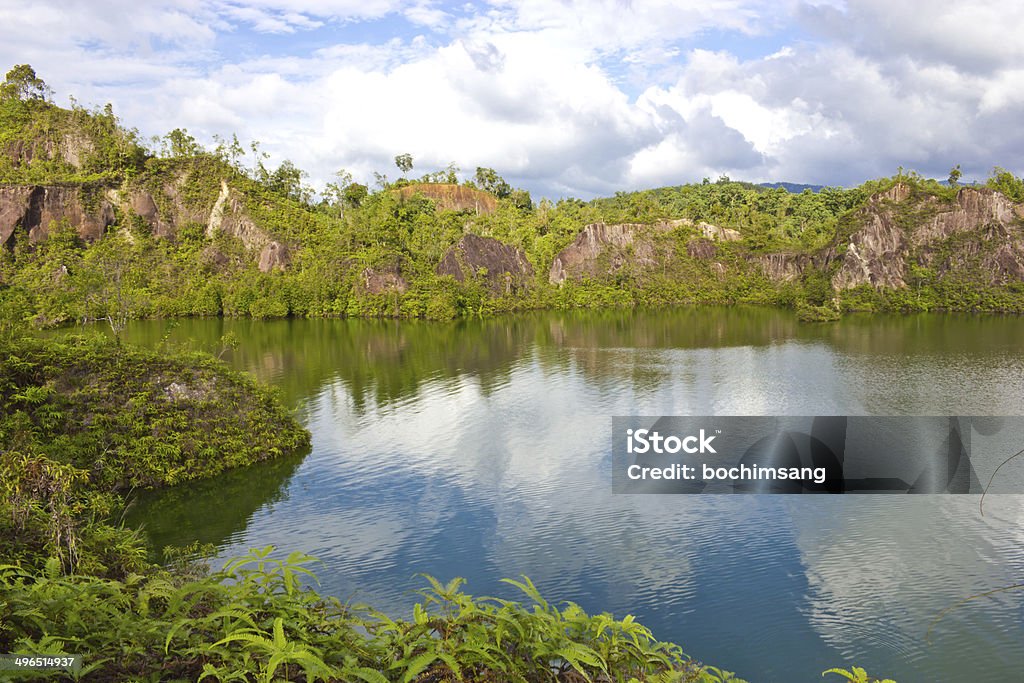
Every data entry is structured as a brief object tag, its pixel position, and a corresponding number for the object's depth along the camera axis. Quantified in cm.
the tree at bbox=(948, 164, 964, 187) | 9988
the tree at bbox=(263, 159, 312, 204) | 10538
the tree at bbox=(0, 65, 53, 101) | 10069
